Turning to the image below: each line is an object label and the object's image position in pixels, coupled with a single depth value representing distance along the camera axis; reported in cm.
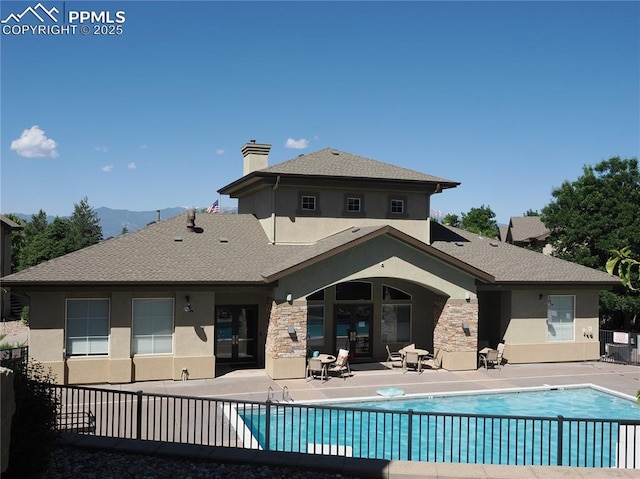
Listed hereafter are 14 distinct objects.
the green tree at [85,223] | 6809
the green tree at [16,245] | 6053
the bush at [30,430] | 826
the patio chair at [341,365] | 2111
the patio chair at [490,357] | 2317
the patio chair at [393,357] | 2378
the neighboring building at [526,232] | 5272
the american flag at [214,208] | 3058
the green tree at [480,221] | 6931
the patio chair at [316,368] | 2067
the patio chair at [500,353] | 2355
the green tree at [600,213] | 3125
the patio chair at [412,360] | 2247
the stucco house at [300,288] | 1978
